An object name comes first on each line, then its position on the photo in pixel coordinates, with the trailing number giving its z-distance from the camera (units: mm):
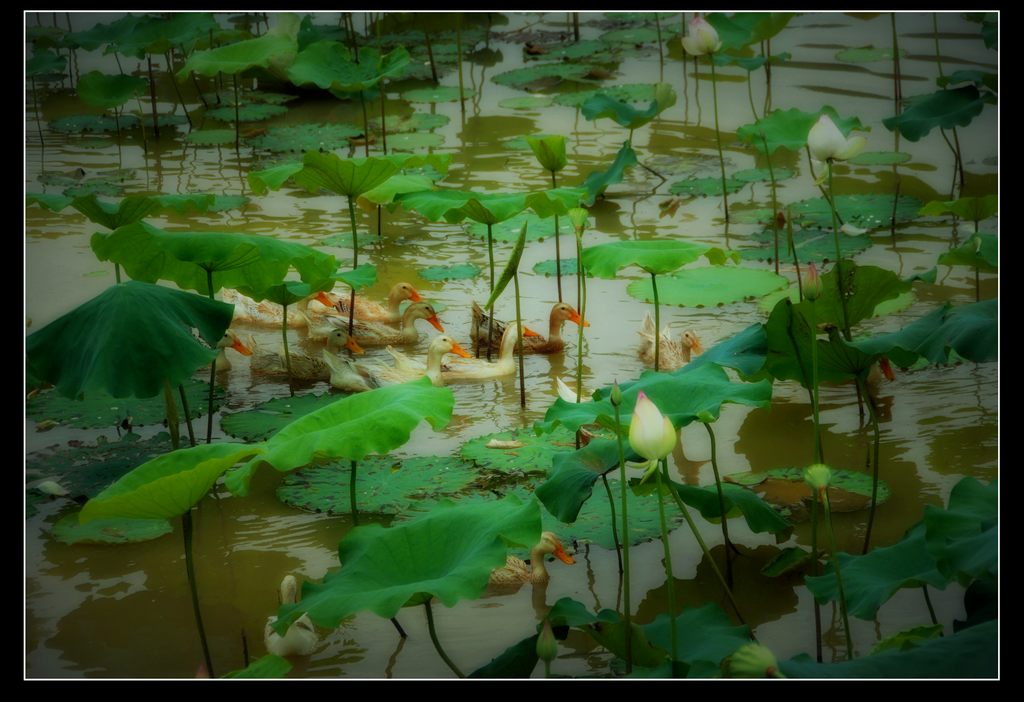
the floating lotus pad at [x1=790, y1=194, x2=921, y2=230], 12531
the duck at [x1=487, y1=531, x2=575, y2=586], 6875
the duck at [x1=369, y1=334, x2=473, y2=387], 9586
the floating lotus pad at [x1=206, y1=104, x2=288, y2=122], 17000
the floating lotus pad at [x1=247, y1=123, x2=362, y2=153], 15680
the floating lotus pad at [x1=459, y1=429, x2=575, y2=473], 8070
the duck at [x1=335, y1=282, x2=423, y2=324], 10930
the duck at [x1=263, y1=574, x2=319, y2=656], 6270
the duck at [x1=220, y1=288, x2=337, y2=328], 11164
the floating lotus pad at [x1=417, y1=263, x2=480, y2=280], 11939
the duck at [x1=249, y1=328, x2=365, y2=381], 9875
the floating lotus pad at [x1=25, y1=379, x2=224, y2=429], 9055
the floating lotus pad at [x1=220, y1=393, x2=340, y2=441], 8812
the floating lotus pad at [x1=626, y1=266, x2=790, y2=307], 10926
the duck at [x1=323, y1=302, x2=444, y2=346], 10648
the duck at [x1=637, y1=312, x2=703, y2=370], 9734
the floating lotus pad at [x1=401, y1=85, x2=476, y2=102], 17344
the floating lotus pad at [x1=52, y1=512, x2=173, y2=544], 7508
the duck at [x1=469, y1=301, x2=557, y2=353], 10305
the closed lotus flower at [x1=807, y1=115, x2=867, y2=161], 6773
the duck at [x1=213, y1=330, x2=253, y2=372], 10016
